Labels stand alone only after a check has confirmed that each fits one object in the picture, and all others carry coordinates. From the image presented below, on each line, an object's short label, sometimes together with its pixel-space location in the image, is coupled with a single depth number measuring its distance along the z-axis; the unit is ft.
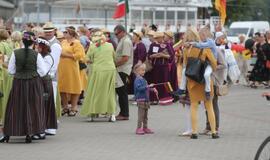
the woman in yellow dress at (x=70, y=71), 58.13
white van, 180.34
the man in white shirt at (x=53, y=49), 48.44
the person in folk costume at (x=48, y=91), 46.91
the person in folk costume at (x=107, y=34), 63.10
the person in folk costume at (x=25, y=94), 44.91
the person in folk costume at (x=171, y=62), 71.05
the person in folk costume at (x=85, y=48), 65.53
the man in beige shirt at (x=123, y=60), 57.62
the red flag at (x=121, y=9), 91.79
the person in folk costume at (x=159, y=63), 70.28
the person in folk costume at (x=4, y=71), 49.67
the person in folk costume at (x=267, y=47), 88.63
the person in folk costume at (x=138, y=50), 71.15
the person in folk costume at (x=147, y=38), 72.87
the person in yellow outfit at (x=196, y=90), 47.24
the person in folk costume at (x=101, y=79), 55.98
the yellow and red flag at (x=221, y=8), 68.33
